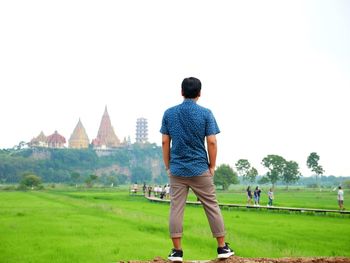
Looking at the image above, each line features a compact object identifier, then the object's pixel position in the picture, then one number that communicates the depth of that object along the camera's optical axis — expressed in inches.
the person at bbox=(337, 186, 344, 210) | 800.3
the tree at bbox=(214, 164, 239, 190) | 2474.2
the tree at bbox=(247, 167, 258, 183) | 3125.0
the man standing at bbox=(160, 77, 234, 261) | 157.8
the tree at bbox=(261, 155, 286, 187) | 2876.5
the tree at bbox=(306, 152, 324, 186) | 2888.8
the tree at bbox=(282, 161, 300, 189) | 2908.5
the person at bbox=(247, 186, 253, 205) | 1077.1
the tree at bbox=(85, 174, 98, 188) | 2712.8
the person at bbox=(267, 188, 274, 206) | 957.7
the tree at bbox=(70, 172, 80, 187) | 3540.8
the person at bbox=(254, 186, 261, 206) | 991.0
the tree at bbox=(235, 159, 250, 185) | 3105.3
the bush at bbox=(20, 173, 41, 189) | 2321.6
